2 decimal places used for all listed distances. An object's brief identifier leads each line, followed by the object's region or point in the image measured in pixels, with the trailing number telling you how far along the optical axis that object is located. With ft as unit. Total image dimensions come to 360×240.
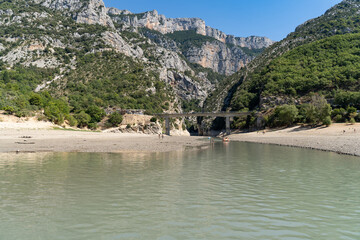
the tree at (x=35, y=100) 227.65
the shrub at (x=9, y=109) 181.02
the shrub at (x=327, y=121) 207.94
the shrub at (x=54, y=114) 213.89
